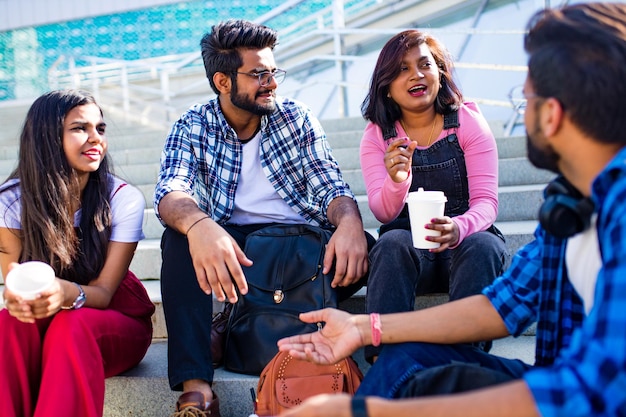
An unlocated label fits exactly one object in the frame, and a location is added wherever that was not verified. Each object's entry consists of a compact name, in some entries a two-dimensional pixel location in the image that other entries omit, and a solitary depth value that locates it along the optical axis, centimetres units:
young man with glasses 257
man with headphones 98
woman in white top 198
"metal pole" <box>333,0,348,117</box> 571
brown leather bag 192
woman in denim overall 215
